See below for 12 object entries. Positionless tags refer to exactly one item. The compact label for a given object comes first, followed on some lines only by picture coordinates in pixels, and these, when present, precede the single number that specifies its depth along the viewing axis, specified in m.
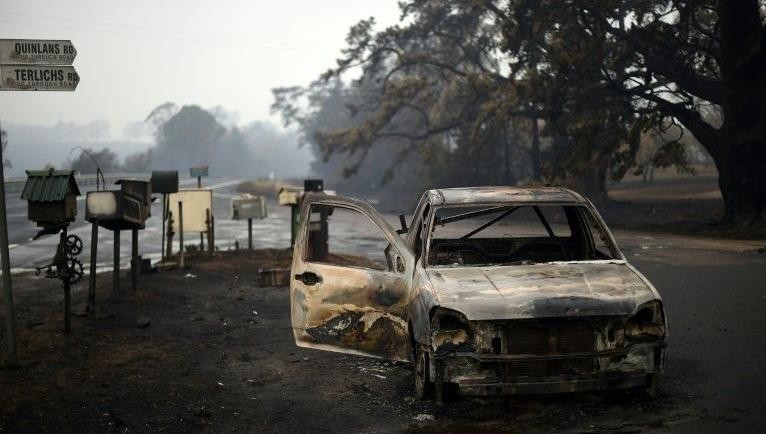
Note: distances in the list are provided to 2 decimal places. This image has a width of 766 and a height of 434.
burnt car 5.47
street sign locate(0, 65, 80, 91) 7.56
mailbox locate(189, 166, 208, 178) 16.20
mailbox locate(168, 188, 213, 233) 16.19
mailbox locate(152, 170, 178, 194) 13.44
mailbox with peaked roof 8.52
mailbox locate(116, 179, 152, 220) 10.17
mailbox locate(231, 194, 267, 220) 16.84
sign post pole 7.30
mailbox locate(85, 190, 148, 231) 9.68
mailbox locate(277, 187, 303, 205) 15.78
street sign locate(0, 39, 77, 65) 7.57
